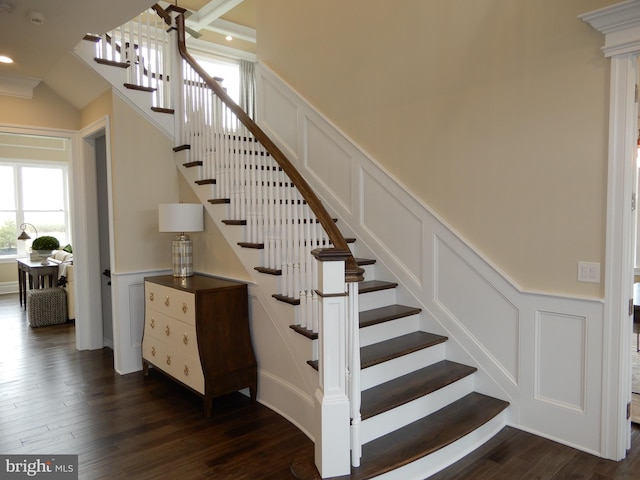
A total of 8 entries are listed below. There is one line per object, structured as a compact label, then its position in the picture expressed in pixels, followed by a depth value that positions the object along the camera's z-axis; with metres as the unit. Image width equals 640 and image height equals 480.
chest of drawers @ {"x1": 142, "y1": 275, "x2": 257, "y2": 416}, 3.35
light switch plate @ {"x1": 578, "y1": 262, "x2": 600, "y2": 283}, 2.69
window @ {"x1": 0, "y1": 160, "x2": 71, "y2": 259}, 8.79
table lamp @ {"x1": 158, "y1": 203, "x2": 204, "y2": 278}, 3.89
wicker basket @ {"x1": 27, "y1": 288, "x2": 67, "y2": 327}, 5.98
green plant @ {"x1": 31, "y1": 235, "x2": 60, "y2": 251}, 7.38
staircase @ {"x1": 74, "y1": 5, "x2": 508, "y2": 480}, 2.55
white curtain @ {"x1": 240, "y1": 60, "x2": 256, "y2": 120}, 7.40
